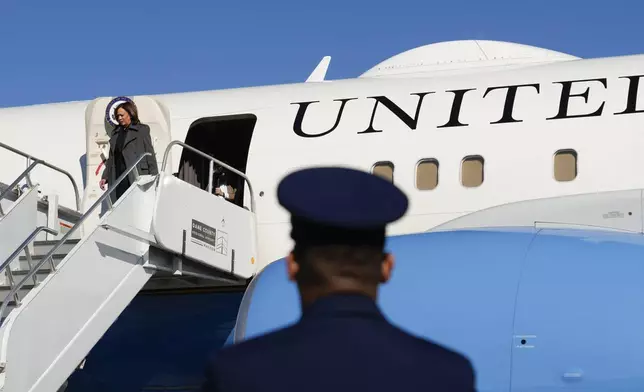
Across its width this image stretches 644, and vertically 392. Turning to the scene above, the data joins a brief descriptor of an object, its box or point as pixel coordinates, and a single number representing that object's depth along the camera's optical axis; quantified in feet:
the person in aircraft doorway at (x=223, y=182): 38.06
